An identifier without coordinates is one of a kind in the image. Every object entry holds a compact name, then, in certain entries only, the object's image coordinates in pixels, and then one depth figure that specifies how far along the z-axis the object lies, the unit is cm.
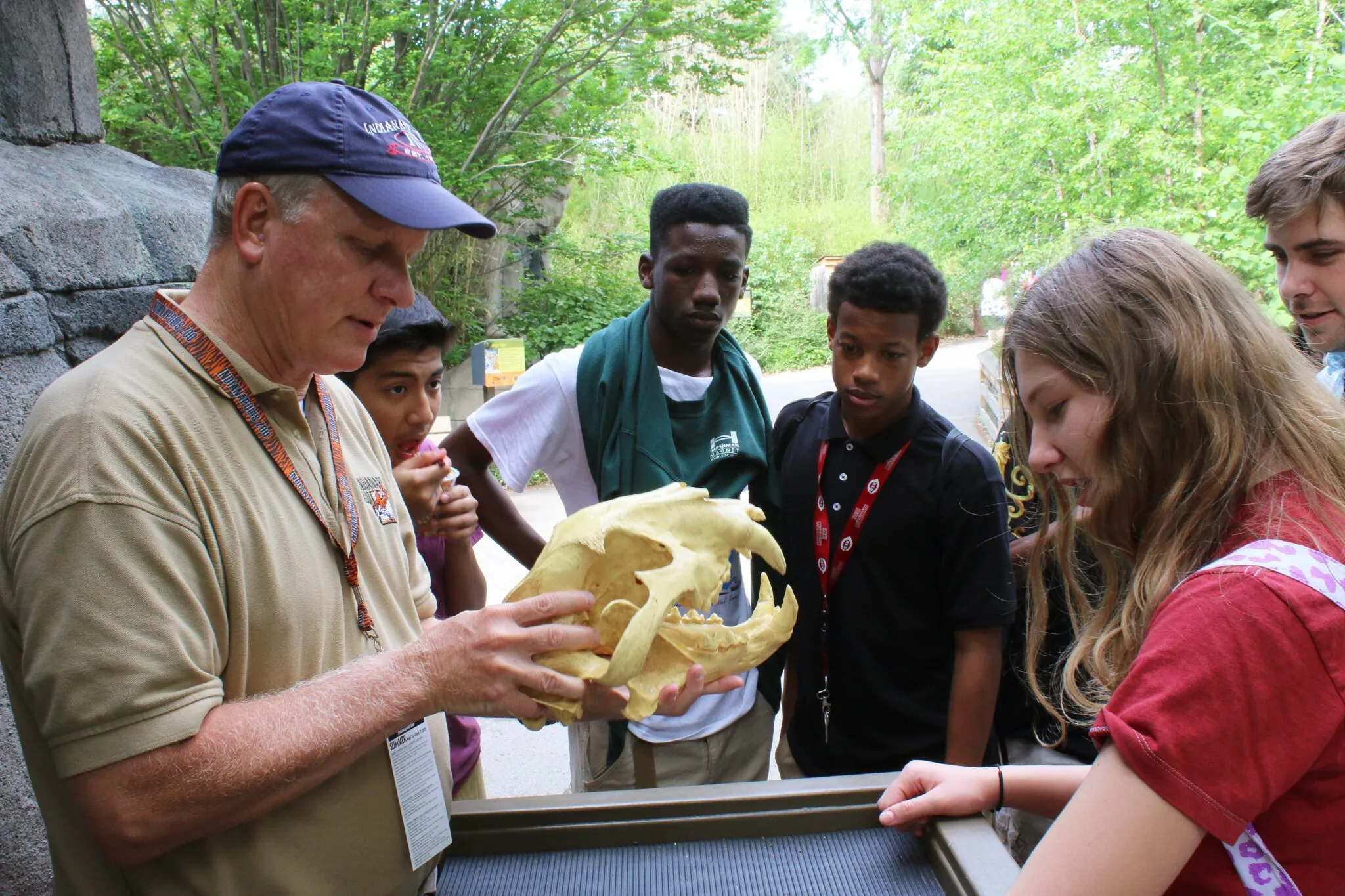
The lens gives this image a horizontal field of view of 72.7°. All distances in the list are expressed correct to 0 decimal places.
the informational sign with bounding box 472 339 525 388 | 916
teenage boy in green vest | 257
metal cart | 146
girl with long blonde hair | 110
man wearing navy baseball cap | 123
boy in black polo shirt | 241
